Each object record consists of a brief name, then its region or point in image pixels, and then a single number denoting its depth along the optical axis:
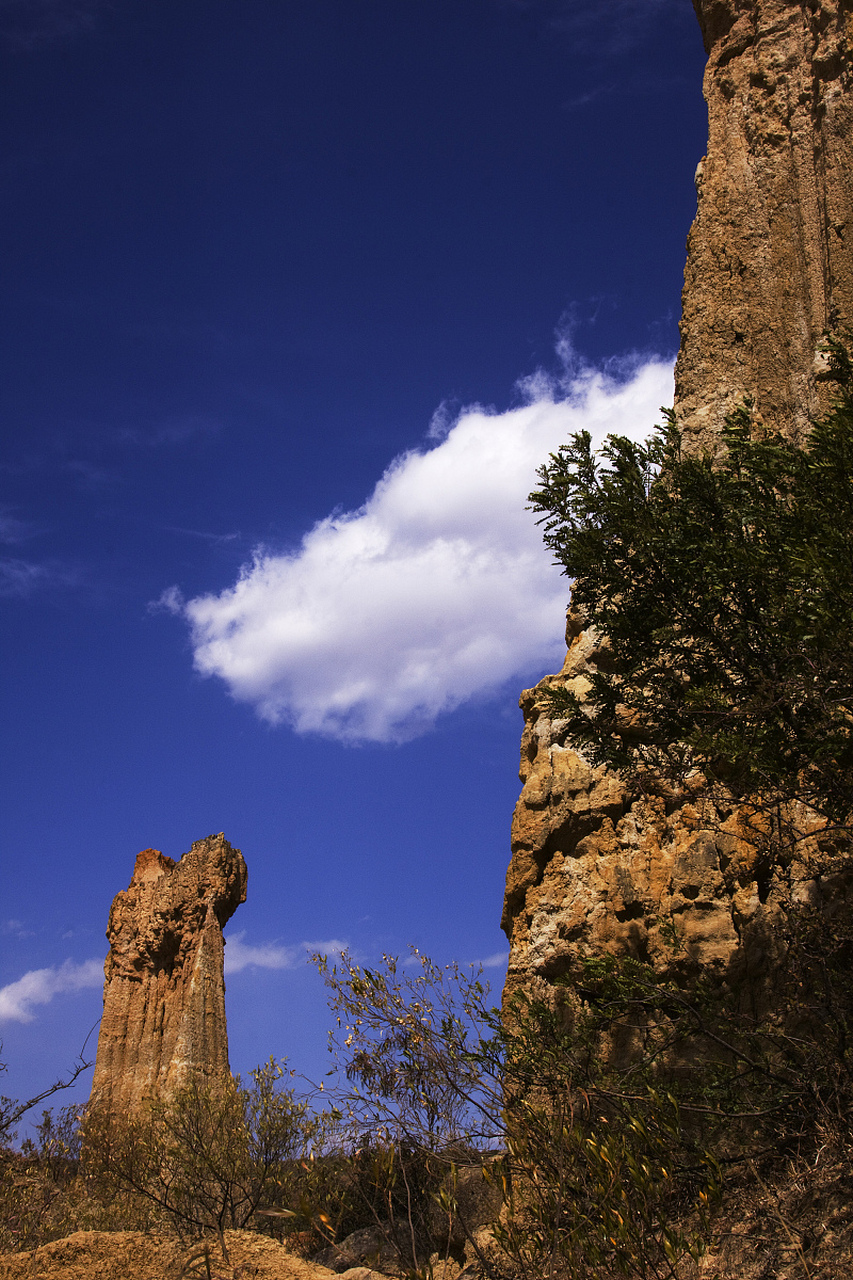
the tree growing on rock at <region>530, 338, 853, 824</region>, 6.80
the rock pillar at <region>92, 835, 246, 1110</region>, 19.38
